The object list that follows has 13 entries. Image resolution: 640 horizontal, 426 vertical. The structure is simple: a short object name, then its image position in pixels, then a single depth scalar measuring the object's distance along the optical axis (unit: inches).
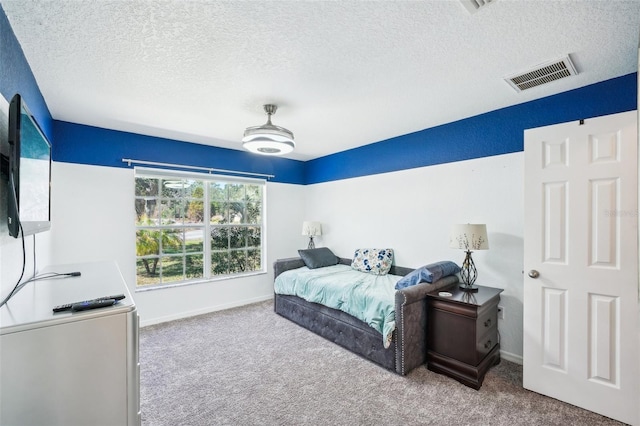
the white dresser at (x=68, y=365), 35.4
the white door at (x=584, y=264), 73.6
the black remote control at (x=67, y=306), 41.2
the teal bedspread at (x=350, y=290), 100.8
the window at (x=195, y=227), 147.5
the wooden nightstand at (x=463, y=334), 89.8
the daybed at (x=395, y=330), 95.6
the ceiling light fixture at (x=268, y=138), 102.6
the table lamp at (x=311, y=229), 183.9
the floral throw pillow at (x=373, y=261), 146.4
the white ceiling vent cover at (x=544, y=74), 79.4
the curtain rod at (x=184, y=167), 138.9
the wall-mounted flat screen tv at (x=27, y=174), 48.1
